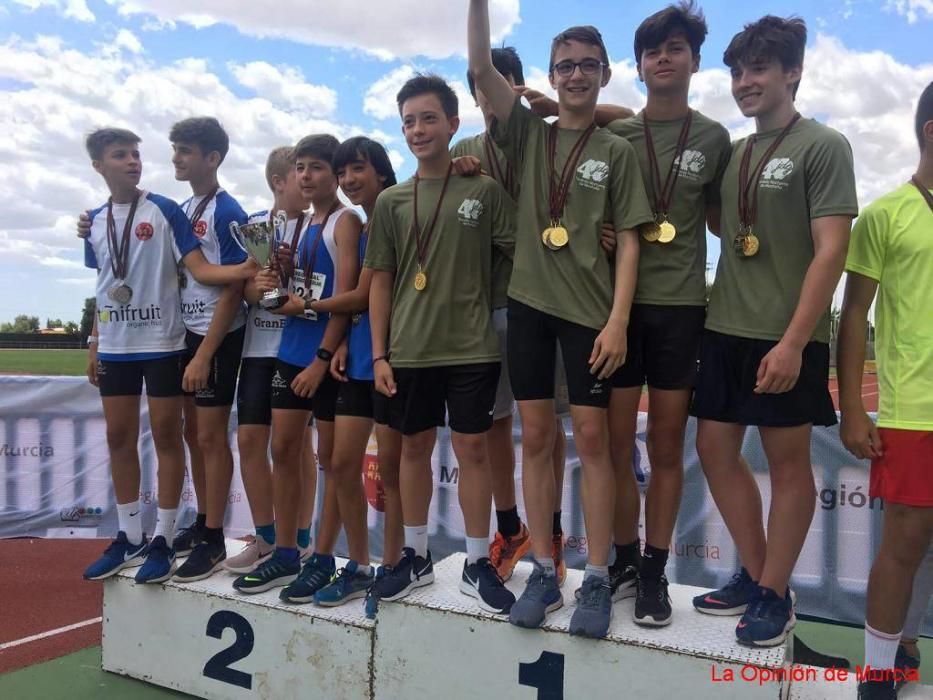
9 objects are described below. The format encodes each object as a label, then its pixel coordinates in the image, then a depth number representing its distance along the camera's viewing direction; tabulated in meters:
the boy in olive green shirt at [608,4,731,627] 2.51
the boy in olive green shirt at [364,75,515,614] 2.72
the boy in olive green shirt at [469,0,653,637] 2.47
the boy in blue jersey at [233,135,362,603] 3.10
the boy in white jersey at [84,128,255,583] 3.33
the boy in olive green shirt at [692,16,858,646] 2.29
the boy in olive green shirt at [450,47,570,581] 3.02
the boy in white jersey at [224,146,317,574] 3.29
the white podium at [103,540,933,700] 2.29
